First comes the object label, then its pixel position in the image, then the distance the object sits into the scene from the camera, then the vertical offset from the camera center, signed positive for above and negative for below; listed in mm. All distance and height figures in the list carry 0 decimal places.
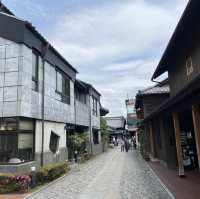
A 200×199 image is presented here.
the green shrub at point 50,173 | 10273 -1315
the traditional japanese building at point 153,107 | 18172 +2802
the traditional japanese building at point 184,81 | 7504 +3005
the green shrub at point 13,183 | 9008 -1420
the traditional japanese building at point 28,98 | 10445 +2236
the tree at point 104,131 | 32625 +1460
